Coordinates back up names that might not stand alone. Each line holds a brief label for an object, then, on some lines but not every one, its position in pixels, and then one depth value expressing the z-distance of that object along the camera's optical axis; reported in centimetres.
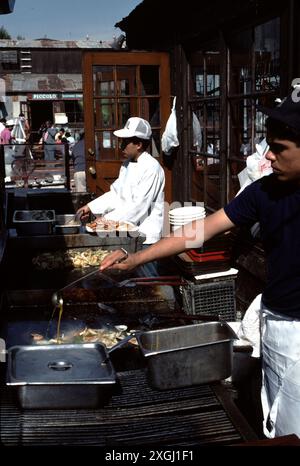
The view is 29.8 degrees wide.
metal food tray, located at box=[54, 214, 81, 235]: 584
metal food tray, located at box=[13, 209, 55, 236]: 567
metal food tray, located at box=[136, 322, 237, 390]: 278
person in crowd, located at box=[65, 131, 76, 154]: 2575
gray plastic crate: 489
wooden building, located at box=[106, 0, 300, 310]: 511
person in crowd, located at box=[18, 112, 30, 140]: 2882
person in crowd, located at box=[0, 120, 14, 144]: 2206
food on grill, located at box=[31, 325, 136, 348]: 380
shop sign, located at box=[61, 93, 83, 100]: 3350
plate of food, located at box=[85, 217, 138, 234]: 562
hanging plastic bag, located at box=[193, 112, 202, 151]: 752
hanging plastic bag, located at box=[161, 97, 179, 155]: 799
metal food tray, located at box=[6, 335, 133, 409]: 259
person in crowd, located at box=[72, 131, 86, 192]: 1277
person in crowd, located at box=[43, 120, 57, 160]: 2294
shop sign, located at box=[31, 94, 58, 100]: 3350
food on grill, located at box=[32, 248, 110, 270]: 526
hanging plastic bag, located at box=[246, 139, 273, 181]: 464
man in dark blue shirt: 264
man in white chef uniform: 624
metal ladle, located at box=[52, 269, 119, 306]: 386
